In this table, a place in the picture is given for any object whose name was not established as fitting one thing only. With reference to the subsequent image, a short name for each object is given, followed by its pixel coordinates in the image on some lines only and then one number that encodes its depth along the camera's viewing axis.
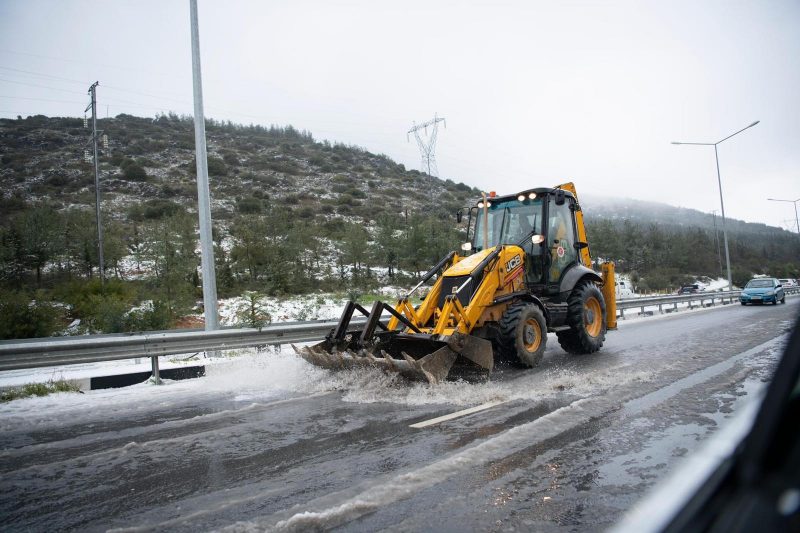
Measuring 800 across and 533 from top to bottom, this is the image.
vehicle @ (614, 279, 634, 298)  32.28
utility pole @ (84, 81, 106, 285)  23.27
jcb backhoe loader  6.98
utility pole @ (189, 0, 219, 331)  10.68
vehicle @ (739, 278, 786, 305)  22.67
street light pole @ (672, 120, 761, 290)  30.15
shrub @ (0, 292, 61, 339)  14.85
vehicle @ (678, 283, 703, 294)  38.62
